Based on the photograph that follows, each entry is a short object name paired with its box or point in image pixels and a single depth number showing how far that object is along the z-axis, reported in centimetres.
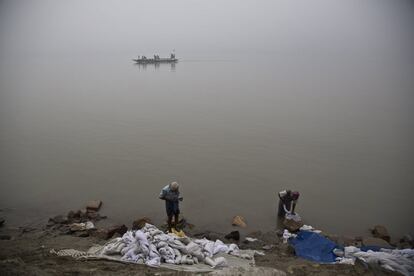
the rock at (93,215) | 752
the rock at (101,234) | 623
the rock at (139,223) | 692
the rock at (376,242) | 612
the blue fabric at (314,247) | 552
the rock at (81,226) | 671
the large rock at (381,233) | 673
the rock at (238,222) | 723
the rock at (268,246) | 604
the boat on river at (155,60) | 4622
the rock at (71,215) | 742
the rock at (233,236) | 654
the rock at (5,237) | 638
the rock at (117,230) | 631
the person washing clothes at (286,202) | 699
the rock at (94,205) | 784
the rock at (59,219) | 717
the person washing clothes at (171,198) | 621
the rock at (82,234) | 643
